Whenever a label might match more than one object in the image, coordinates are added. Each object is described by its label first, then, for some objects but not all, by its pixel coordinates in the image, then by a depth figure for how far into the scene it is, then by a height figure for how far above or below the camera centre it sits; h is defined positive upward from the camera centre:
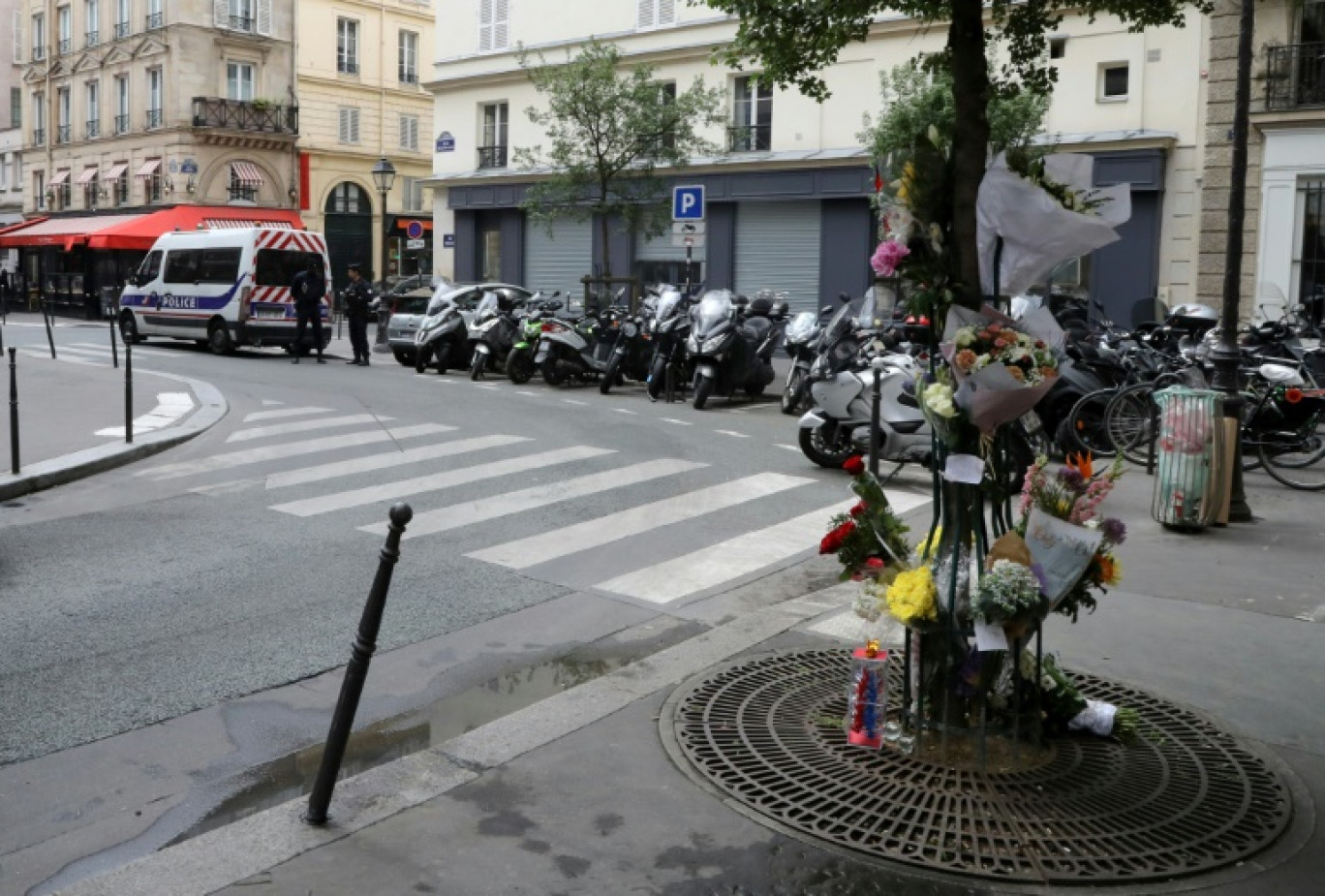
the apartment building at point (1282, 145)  20.94 +2.99
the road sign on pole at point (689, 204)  19.11 +1.62
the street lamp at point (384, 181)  29.19 +2.91
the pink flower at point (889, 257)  4.91 +0.24
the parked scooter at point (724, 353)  16.52 -0.48
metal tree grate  4.18 -1.68
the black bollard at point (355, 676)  4.14 -1.19
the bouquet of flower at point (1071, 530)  4.75 -0.76
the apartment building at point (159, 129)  43.59 +6.07
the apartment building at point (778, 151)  23.20 +3.44
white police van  24.22 +0.39
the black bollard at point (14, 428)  10.83 -1.09
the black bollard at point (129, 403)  12.52 -0.98
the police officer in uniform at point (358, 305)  22.22 +0.03
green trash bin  9.42 -0.97
